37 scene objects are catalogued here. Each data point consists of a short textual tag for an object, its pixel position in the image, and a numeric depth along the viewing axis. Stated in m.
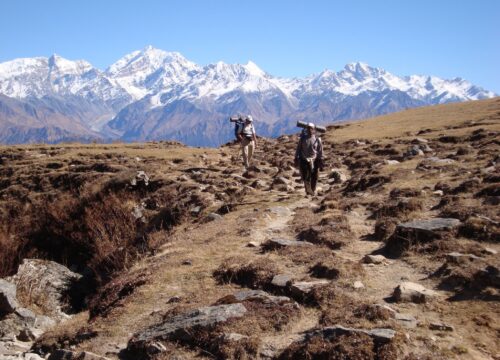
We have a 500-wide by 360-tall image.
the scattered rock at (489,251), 10.08
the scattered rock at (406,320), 7.61
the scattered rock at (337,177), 22.89
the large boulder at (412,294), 8.55
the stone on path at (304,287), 9.14
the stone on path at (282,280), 9.66
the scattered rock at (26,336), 10.41
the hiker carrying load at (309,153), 18.78
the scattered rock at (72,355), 7.68
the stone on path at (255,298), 8.87
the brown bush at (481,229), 10.94
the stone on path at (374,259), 10.70
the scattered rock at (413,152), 25.83
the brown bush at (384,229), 12.52
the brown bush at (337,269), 9.91
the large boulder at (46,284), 13.59
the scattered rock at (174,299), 9.74
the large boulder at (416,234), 11.32
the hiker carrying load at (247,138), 24.70
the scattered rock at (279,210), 16.52
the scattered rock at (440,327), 7.46
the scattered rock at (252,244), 12.76
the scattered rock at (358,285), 9.36
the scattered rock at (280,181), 22.11
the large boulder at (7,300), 11.22
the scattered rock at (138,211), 20.58
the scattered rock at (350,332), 7.00
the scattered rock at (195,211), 18.81
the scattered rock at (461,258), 9.73
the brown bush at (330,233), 12.42
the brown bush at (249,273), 10.13
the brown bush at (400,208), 13.71
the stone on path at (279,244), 12.16
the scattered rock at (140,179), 24.58
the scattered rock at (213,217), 16.89
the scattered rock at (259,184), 22.09
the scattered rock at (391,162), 23.77
